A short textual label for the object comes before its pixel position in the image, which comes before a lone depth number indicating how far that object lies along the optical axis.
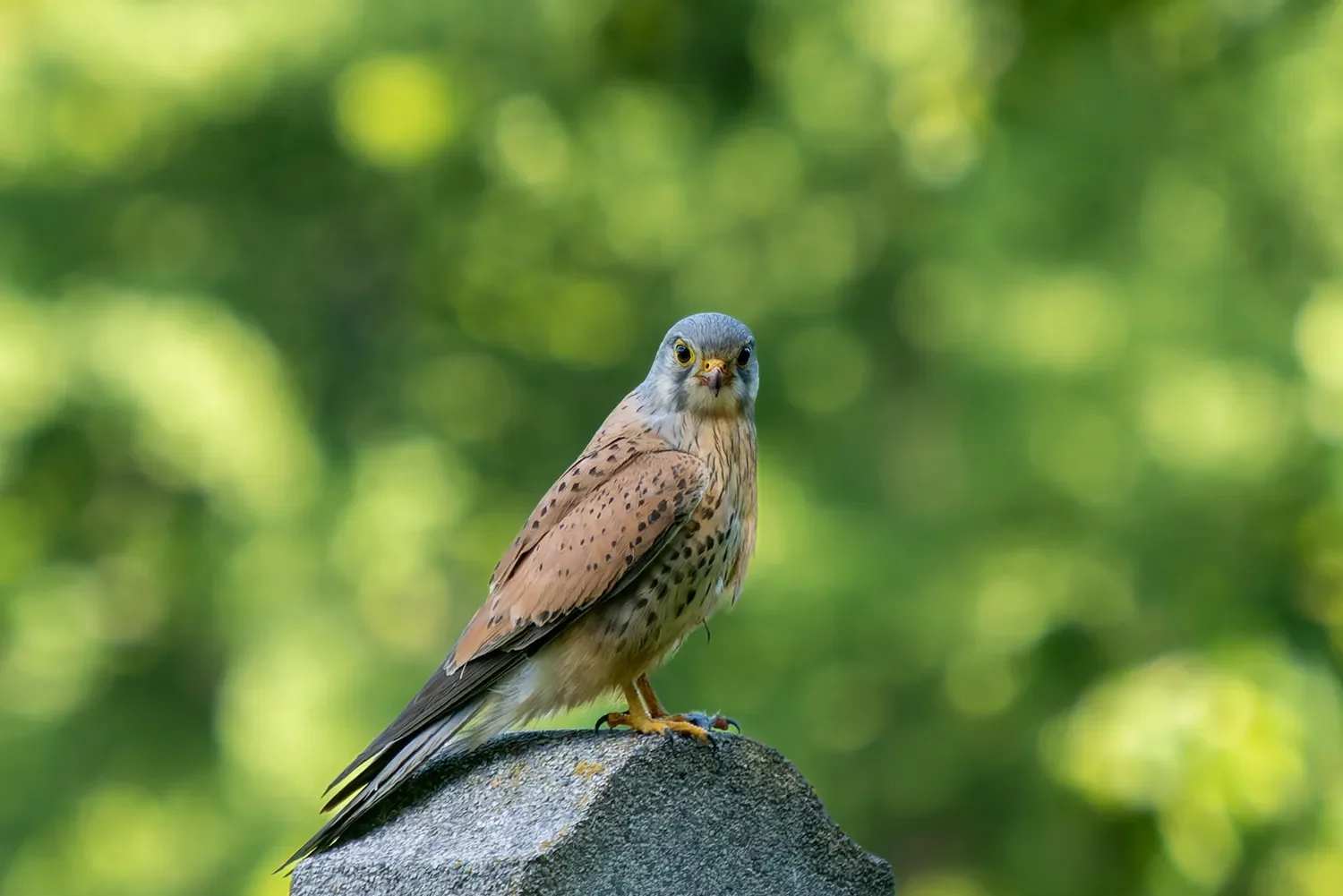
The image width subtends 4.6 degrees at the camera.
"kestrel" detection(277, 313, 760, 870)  6.60
